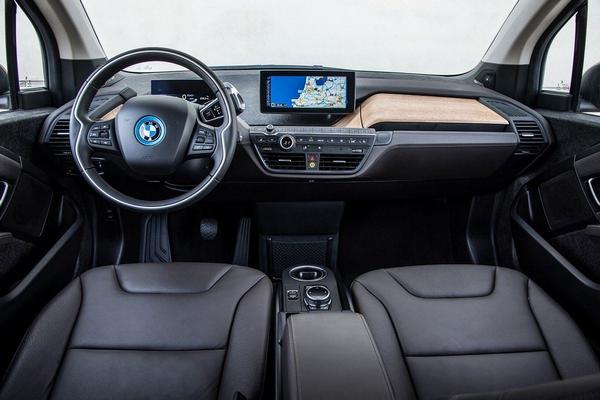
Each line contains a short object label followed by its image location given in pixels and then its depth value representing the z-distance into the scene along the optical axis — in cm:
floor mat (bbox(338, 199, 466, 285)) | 227
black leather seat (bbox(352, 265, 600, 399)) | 108
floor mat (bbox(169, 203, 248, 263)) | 218
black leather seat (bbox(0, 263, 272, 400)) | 101
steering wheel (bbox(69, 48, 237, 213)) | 131
